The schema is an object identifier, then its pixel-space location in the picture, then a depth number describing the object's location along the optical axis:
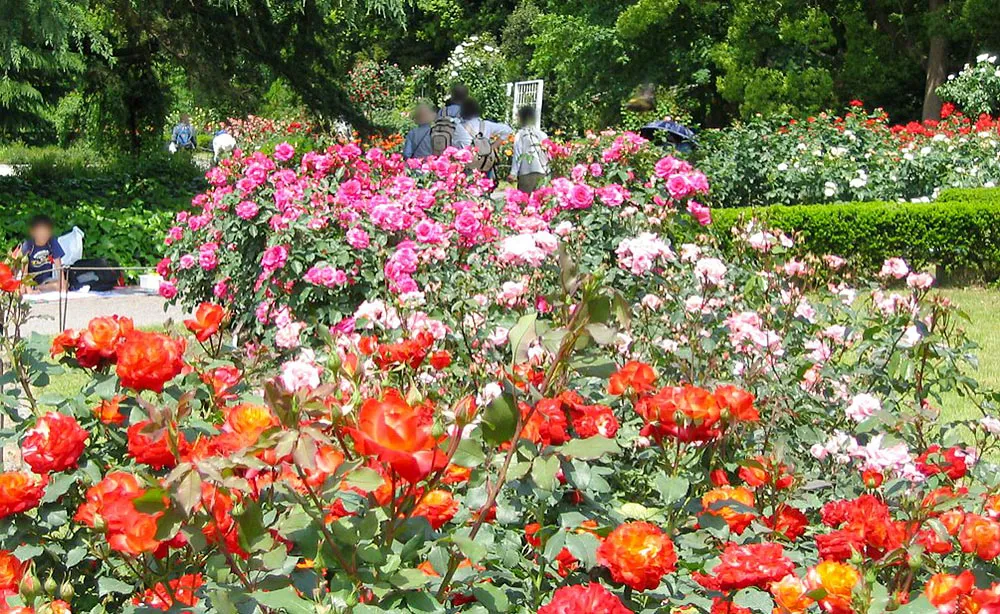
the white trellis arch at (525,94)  20.59
